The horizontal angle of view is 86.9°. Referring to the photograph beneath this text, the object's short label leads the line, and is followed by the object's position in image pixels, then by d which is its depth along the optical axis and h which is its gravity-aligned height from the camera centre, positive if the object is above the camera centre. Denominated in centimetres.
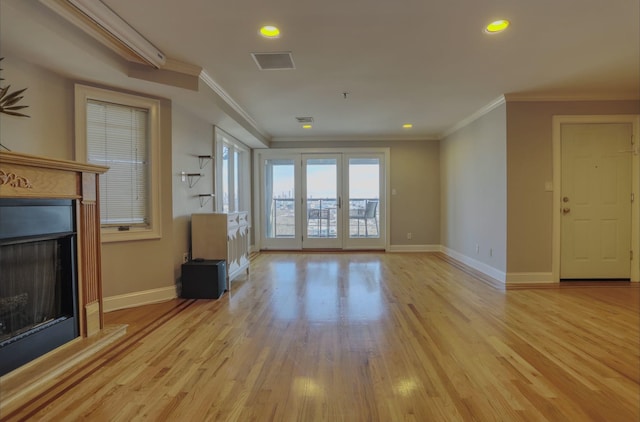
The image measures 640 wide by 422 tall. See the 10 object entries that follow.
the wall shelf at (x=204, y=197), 421 +12
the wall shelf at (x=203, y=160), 418 +60
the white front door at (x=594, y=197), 412 +8
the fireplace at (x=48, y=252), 186 -28
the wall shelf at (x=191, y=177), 381 +35
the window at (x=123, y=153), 305 +52
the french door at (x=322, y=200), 683 +11
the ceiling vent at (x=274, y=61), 291 +131
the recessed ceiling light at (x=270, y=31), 246 +130
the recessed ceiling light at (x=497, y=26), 240 +129
